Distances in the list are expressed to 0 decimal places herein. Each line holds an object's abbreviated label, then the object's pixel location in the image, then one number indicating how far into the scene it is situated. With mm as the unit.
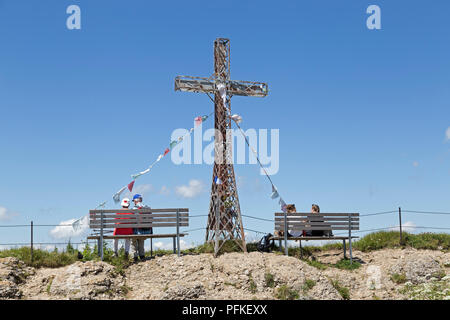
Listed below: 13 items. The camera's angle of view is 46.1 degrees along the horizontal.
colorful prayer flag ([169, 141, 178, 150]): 18312
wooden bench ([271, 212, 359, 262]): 17750
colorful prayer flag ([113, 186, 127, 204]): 17312
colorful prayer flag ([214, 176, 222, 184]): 17844
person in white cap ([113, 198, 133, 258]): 16703
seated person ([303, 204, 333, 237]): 18234
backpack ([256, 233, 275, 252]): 18344
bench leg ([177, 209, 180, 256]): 16609
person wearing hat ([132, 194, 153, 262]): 17000
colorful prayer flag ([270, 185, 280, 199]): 18609
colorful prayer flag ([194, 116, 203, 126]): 18578
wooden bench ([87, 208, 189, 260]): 16484
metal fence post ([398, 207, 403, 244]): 19406
